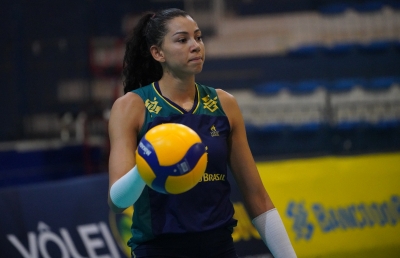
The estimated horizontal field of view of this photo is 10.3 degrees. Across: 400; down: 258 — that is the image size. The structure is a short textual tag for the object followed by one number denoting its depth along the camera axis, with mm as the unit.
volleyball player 6314
